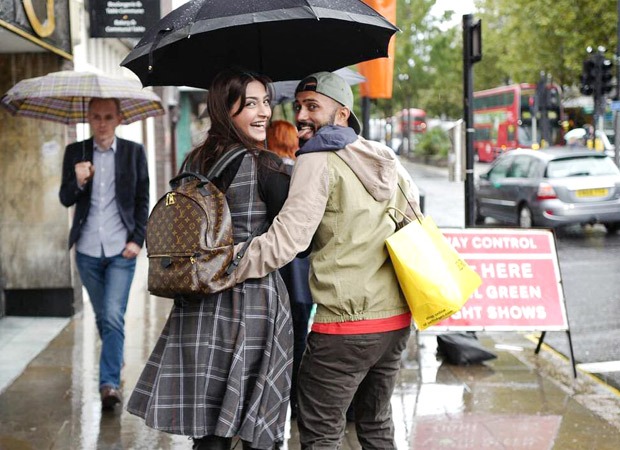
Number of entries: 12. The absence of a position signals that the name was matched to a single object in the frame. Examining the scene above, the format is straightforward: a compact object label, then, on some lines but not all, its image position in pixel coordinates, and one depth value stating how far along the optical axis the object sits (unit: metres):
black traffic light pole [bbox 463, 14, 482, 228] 7.38
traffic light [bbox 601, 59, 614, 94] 22.31
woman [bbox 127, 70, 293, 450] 3.16
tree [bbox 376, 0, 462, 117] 46.72
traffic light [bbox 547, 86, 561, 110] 28.97
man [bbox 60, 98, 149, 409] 5.58
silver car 15.47
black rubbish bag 6.71
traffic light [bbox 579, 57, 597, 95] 22.39
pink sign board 6.65
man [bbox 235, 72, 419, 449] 3.13
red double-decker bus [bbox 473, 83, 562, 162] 42.06
